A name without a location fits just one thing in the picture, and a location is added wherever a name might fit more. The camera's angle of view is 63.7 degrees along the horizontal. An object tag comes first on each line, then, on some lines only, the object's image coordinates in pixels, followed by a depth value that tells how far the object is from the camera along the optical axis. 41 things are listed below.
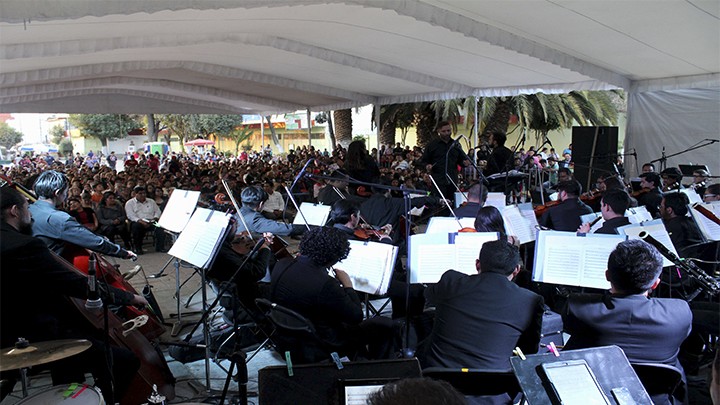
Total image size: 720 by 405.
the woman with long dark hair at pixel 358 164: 8.19
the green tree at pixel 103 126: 44.44
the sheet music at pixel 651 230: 4.28
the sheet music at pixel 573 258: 3.92
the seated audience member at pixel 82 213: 8.35
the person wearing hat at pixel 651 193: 6.87
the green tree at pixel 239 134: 43.37
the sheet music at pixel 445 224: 5.25
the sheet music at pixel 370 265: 4.07
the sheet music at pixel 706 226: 4.80
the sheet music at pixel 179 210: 5.98
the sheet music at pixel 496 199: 6.69
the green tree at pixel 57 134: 60.07
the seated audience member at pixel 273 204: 10.75
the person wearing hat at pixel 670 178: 7.90
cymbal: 2.70
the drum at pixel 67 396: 2.73
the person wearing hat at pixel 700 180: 7.90
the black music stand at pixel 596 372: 2.05
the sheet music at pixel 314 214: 6.00
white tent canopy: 6.93
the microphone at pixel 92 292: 3.11
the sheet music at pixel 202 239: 4.24
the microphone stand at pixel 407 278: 3.82
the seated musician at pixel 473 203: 5.84
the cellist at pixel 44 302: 3.23
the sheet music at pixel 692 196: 6.41
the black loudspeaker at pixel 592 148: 12.16
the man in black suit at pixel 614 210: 4.82
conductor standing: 8.41
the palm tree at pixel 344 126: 22.03
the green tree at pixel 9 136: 60.99
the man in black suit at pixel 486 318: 2.93
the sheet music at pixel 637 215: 5.16
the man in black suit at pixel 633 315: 2.70
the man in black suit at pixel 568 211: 5.82
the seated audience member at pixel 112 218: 9.45
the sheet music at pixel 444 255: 3.98
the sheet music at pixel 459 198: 7.75
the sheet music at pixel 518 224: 5.29
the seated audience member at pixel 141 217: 9.53
